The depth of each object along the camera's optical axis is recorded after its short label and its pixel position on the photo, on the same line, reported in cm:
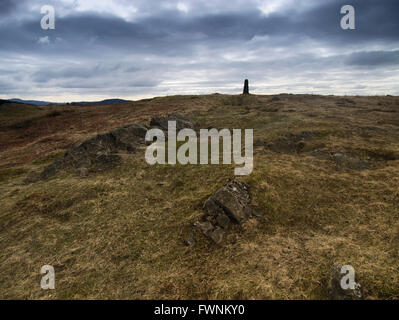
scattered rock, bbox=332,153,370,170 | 1498
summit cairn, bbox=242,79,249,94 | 5825
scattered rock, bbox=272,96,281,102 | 4562
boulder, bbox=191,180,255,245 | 1012
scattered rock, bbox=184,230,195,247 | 968
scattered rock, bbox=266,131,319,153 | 1883
